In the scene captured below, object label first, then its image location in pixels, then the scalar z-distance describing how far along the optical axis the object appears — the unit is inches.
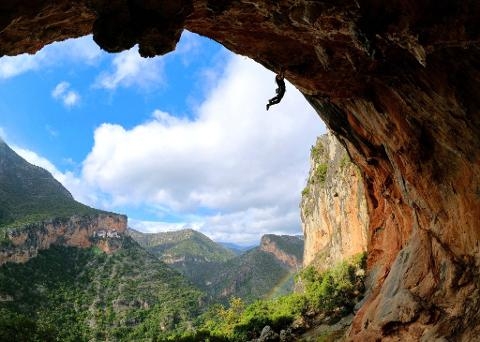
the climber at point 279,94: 636.1
